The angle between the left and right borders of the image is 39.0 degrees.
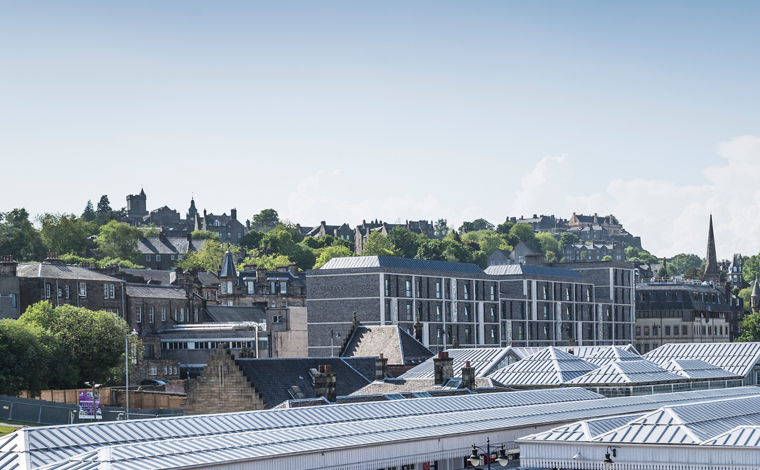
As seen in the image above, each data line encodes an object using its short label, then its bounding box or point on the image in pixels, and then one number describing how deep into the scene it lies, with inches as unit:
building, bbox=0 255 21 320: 4827.8
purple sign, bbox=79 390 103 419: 3358.8
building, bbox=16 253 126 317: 4891.7
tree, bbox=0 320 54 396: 3705.7
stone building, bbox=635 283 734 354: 7421.3
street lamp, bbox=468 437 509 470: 1381.8
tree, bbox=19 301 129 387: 4168.3
